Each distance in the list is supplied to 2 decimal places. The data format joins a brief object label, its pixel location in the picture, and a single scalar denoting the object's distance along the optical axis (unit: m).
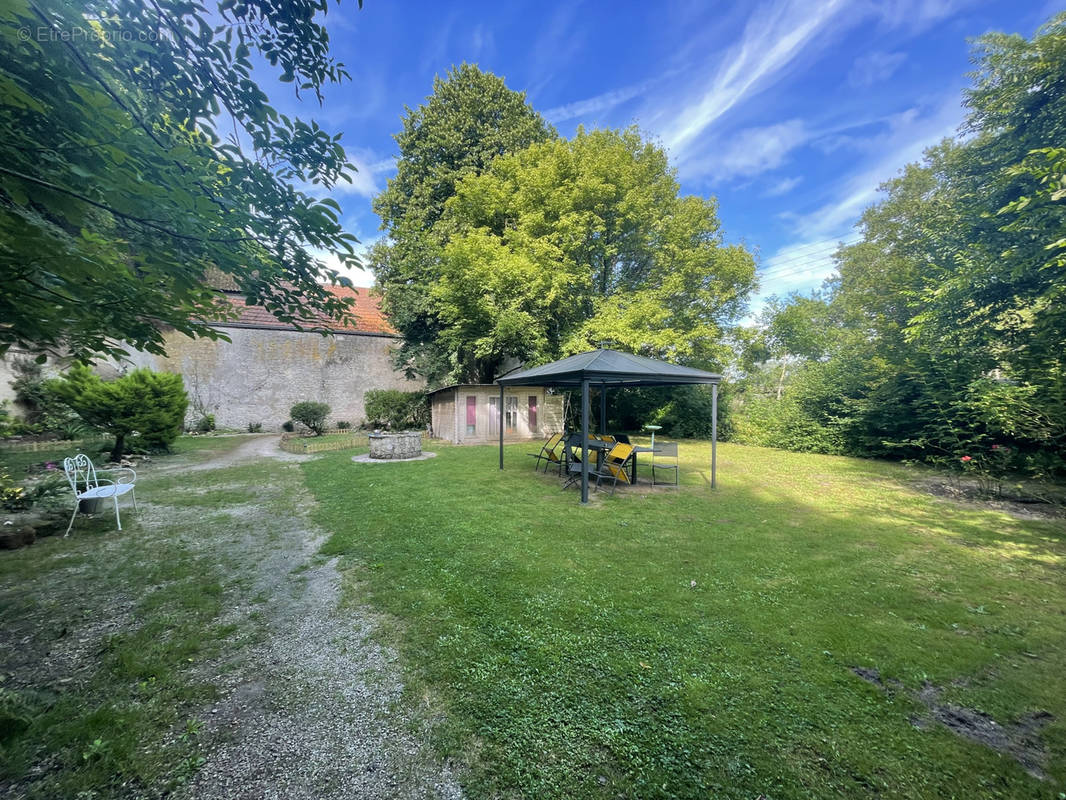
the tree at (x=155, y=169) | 2.11
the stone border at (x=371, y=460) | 10.85
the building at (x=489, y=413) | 15.07
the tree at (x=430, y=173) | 17.22
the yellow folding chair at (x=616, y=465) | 7.59
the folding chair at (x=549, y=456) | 8.81
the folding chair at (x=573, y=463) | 7.78
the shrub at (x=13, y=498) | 5.25
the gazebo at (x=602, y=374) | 6.60
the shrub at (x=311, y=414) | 17.20
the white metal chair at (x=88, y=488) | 4.93
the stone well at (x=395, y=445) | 11.31
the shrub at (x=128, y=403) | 9.53
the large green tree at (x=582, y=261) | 14.95
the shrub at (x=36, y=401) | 12.37
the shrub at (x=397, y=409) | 18.19
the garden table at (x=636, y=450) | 7.86
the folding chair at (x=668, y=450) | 7.89
